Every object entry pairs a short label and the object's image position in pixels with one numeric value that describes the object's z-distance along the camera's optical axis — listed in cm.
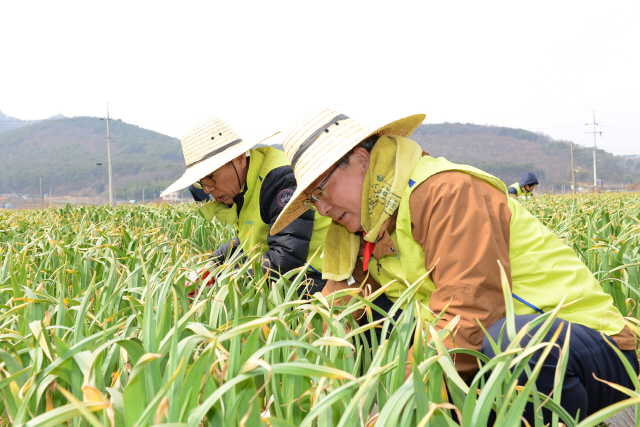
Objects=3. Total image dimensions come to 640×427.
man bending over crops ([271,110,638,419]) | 121
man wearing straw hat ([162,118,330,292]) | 231
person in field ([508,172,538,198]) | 877
